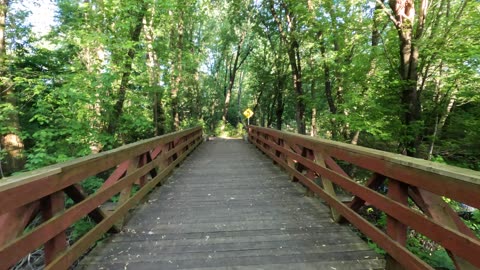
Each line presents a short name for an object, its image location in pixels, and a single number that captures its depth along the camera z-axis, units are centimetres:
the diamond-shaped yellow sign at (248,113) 2405
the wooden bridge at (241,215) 190
